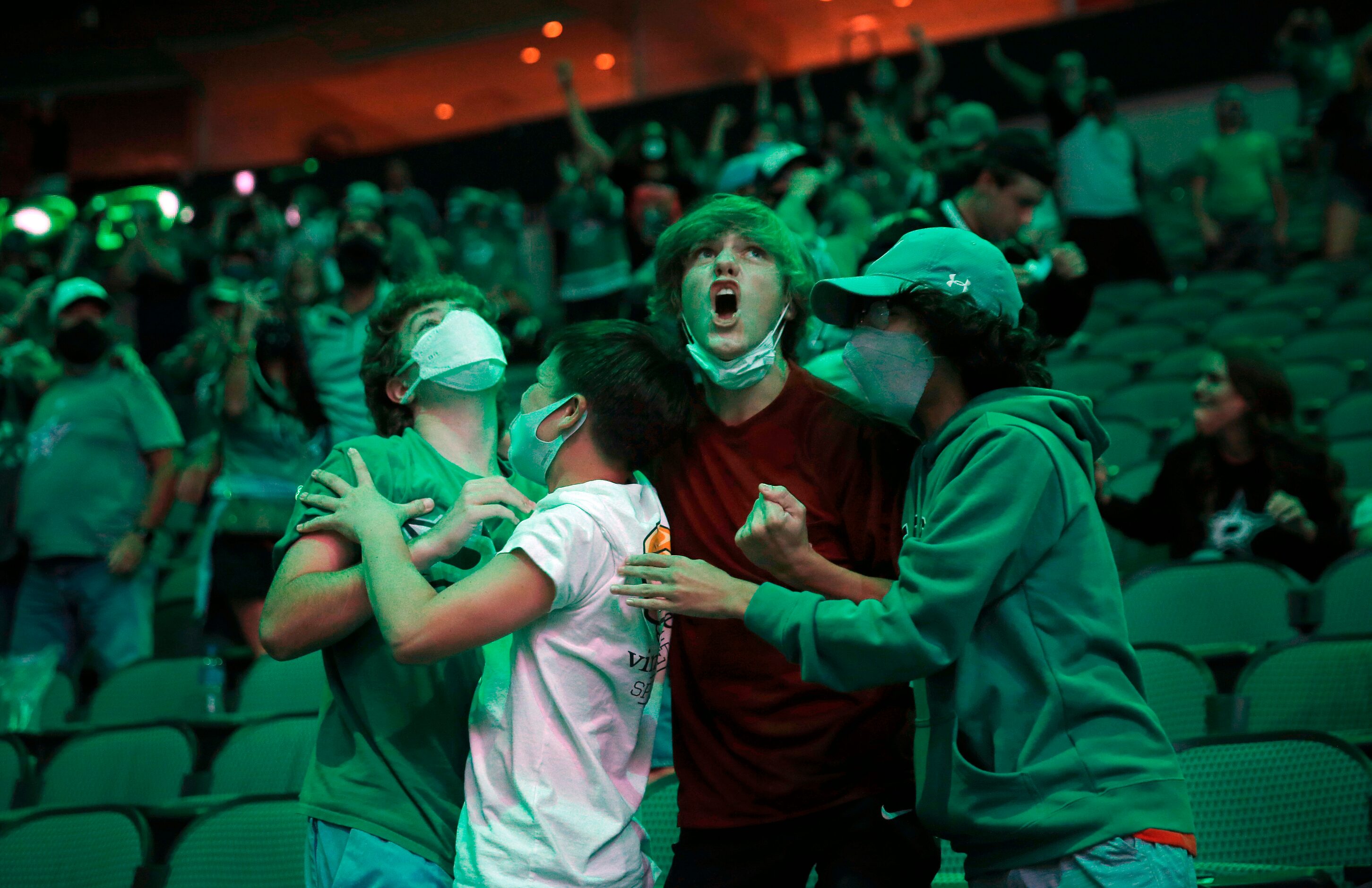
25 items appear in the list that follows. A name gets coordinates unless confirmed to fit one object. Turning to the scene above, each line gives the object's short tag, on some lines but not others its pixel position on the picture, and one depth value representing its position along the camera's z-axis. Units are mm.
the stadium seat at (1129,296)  8750
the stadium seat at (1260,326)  7141
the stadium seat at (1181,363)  6699
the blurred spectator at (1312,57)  9695
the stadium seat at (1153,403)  6152
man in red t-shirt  1910
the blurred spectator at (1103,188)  8578
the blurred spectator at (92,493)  4875
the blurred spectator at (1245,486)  4023
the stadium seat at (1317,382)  6000
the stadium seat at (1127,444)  5469
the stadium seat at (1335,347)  6605
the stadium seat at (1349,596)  3543
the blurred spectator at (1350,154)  8383
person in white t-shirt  1707
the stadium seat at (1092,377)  6754
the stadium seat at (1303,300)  7547
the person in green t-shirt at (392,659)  1854
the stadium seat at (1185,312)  8039
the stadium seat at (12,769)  3609
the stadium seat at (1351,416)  5438
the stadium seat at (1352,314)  6992
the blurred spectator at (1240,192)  9305
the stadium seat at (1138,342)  7492
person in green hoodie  1589
